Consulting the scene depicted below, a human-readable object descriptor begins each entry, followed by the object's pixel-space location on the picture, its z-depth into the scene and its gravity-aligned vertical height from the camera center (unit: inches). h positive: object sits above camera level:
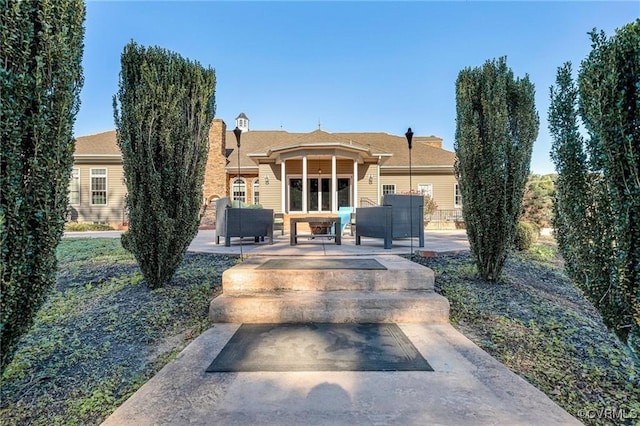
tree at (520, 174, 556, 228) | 356.8 +5.5
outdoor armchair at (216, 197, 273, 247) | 217.6 -5.8
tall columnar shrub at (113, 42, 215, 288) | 125.2 +25.9
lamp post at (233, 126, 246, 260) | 178.9 -4.8
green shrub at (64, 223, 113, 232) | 509.8 -19.1
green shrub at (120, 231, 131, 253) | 158.3 -13.6
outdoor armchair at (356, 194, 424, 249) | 204.8 -4.8
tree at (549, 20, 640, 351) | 61.1 +7.5
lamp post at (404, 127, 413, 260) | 215.7 -0.7
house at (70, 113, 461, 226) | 504.7 +79.6
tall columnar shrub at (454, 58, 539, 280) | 133.3 +25.4
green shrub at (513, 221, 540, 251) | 227.5 -20.7
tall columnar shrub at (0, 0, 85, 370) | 60.2 +14.7
